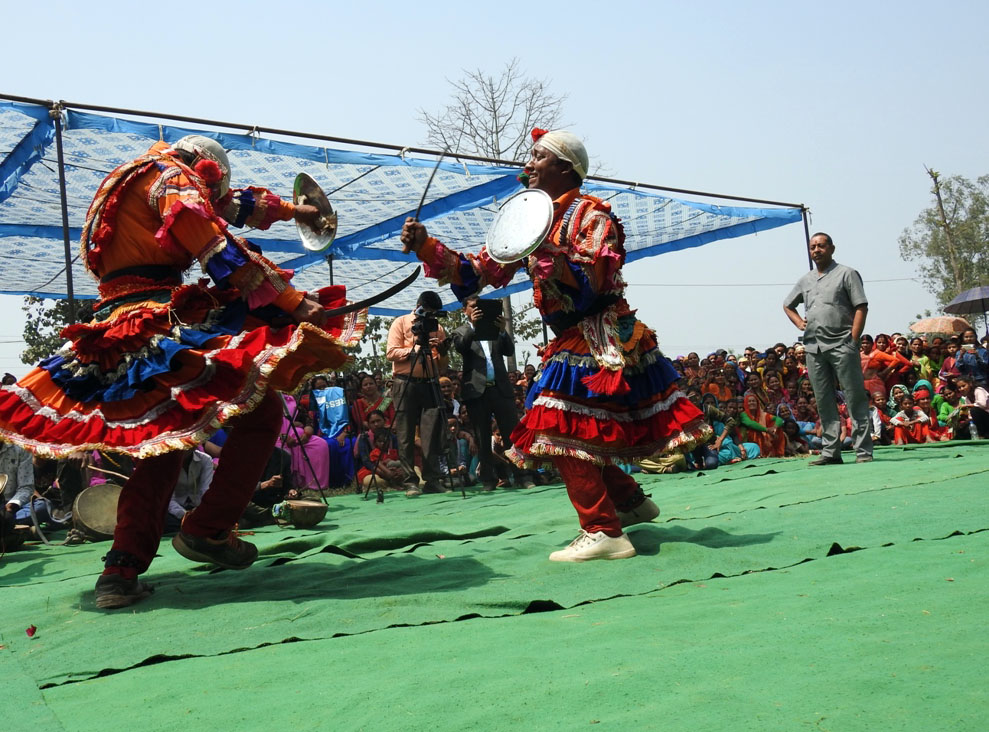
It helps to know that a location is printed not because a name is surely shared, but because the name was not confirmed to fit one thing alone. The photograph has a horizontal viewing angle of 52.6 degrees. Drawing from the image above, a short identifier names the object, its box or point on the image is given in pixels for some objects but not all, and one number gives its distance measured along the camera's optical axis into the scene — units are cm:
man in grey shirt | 798
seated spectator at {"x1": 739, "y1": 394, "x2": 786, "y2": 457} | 1091
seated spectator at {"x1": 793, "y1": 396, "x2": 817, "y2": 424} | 1172
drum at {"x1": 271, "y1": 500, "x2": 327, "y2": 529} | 664
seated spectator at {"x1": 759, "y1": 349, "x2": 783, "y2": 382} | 1322
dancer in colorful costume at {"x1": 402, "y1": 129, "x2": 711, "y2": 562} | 423
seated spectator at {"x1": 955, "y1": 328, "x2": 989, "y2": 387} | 1127
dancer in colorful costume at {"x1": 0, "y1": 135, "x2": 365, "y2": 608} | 351
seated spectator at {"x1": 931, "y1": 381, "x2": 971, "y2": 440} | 1092
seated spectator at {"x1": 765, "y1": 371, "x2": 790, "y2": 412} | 1253
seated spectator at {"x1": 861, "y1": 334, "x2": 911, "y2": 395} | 1243
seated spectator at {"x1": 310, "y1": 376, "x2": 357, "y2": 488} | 1120
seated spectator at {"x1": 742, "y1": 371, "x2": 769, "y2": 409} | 1119
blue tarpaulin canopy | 776
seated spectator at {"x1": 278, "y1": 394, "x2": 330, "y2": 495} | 1034
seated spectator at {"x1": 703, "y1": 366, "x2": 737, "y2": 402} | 1153
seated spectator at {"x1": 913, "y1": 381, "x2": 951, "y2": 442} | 1105
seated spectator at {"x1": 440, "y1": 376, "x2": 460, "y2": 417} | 1051
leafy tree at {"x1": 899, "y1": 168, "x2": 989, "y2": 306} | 3712
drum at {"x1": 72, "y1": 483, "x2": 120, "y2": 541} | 635
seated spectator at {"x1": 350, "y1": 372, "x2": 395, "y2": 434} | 1154
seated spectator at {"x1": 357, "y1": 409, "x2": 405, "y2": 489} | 1023
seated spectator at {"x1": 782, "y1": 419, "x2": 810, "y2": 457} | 1119
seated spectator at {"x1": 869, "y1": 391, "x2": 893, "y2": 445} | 1131
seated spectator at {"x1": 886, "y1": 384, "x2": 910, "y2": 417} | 1146
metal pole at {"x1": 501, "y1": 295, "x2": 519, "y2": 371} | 1806
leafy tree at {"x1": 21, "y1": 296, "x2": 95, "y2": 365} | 2500
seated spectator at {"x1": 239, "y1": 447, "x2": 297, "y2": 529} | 712
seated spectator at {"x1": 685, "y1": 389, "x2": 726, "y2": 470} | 995
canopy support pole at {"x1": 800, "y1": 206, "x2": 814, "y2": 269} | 1166
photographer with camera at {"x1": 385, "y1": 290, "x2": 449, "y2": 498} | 949
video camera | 875
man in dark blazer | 924
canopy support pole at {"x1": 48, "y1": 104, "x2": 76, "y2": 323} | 704
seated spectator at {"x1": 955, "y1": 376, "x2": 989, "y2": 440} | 1051
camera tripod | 916
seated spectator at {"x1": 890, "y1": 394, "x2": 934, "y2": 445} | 1108
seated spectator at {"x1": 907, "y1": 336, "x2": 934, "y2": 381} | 1272
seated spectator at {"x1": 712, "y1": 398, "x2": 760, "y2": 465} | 1051
